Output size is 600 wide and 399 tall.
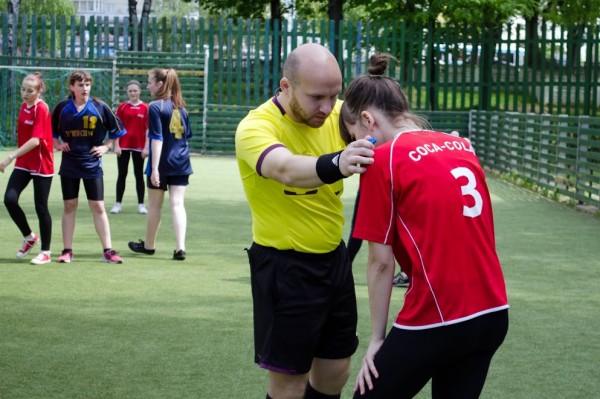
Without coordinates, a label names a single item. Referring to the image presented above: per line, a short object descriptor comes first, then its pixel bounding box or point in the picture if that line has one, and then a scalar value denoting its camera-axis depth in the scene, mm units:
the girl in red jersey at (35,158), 10859
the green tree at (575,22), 29641
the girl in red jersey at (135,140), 15922
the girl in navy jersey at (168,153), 11500
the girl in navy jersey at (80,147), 10930
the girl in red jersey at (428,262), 3732
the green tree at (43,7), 63188
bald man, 4508
